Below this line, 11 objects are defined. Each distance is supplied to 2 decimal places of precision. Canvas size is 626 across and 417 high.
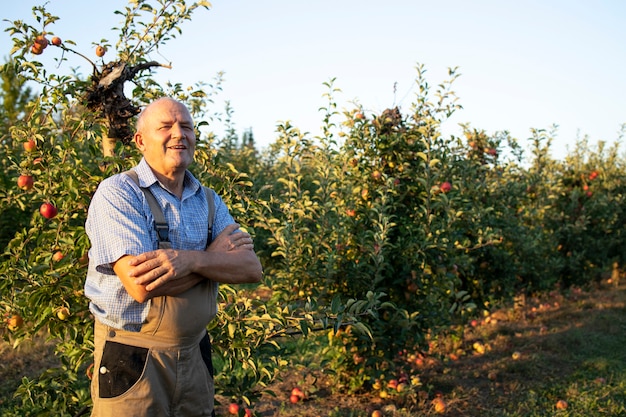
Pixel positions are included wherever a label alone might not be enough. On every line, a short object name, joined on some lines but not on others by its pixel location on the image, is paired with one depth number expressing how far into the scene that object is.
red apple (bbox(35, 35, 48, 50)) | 2.79
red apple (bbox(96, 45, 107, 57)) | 2.91
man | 1.82
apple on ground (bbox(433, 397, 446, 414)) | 4.21
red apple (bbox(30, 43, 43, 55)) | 2.78
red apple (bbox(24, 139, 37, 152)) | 2.62
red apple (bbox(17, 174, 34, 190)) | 2.66
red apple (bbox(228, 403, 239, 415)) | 3.41
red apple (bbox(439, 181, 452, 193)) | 4.36
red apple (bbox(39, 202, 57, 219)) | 2.60
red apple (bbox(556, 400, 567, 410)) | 4.36
